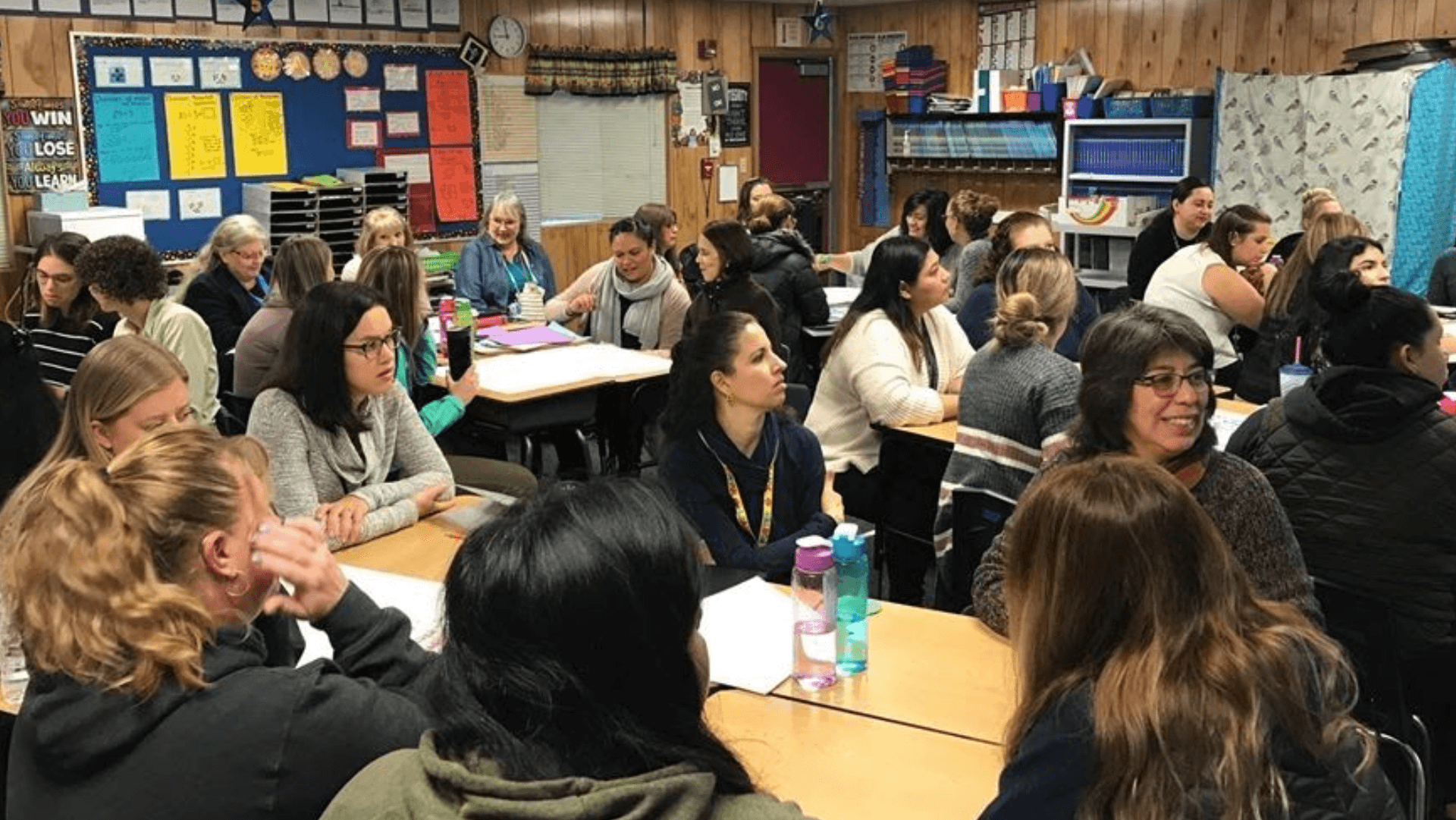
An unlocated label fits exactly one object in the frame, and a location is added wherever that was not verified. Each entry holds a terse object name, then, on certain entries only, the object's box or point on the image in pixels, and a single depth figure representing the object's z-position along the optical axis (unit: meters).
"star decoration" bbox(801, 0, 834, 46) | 9.56
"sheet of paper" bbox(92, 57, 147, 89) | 6.77
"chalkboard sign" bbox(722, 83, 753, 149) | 9.84
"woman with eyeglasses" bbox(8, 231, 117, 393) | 4.70
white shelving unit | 8.22
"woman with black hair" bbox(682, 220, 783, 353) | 5.50
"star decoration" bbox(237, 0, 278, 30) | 7.17
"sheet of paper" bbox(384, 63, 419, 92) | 7.95
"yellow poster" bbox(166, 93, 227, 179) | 7.09
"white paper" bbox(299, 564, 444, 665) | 2.49
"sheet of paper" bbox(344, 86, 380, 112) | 7.79
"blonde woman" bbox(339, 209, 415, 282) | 6.20
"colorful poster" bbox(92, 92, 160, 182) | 6.82
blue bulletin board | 6.86
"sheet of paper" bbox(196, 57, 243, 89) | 7.14
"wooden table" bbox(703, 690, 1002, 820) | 1.94
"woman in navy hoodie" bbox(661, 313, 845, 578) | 3.21
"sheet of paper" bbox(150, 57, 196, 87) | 6.96
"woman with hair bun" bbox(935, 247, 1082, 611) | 3.49
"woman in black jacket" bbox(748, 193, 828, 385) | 6.11
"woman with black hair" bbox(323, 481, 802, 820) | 1.14
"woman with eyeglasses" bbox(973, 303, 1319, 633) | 2.49
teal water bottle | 2.40
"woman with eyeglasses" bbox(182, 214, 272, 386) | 5.44
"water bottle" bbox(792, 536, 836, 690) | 2.36
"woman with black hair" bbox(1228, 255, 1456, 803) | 2.77
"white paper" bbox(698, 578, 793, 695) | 2.37
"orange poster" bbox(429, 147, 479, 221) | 8.29
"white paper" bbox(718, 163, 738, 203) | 9.88
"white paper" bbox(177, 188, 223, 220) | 7.18
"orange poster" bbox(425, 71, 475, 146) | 8.18
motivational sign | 6.53
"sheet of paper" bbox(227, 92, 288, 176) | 7.33
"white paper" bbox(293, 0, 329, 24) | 7.45
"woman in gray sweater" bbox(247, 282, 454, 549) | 3.12
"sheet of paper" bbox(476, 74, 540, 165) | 8.48
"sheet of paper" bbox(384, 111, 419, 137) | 8.00
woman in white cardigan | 4.18
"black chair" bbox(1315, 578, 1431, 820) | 2.61
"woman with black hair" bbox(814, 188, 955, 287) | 7.15
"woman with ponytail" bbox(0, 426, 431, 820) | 1.51
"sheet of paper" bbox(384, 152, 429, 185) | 8.05
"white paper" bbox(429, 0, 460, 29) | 8.10
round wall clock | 8.41
